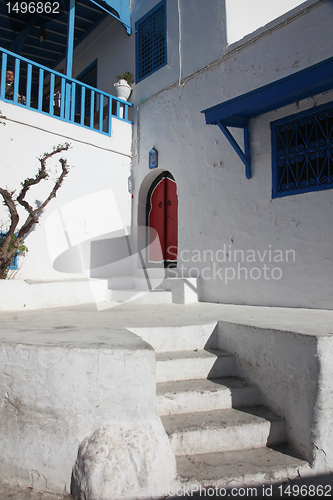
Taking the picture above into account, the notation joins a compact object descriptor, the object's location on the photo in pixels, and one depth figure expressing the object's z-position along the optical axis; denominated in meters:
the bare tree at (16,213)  4.76
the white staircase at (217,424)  2.29
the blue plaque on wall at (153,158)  6.81
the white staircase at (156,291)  5.56
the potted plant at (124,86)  7.38
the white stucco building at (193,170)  4.34
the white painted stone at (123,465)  2.06
